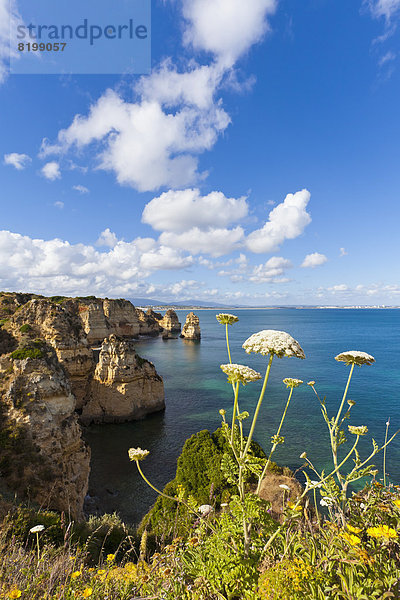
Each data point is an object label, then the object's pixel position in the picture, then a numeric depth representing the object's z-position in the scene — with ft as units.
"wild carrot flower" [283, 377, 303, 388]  16.19
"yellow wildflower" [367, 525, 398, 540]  10.48
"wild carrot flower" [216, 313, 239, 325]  15.91
